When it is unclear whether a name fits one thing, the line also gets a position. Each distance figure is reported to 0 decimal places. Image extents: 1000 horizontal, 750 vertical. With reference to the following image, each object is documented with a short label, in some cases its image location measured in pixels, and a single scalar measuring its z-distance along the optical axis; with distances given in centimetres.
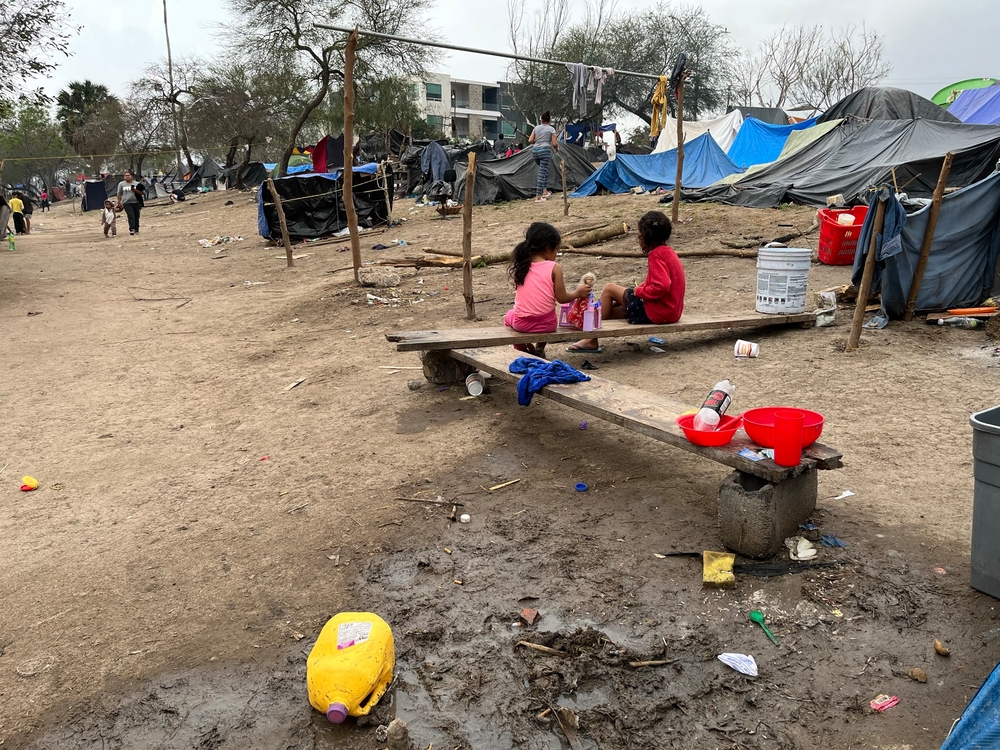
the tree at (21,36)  1198
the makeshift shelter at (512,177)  1883
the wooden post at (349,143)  934
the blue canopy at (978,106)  1672
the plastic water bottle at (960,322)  614
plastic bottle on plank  315
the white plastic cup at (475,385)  530
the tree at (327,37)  2416
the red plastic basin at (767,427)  297
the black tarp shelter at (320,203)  1645
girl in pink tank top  564
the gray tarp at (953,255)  634
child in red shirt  594
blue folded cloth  433
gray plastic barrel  237
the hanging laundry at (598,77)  1437
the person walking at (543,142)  1684
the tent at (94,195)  3709
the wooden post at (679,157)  1163
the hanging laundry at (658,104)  1373
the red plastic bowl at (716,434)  308
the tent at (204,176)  3822
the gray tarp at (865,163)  1142
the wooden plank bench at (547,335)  528
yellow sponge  279
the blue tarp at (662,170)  1688
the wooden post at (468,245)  763
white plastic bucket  648
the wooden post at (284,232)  1294
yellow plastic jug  223
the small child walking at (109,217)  2130
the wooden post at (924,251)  620
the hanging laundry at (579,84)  1422
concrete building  6538
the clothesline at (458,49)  996
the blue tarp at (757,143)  1877
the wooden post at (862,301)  578
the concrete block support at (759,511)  291
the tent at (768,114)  2580
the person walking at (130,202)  2042
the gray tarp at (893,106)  1505
